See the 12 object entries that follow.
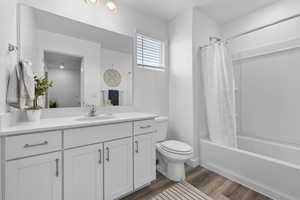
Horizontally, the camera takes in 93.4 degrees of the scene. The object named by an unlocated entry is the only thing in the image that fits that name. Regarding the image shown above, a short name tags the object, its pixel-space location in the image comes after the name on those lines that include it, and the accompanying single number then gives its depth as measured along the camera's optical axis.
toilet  1.81
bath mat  1.57
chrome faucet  1.72
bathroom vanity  0.99
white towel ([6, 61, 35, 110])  1.18
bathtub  1.42
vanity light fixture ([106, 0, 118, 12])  1.60
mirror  1.53
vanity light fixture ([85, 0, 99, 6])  1.50
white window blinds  2.31
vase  1.36
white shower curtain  2.05
